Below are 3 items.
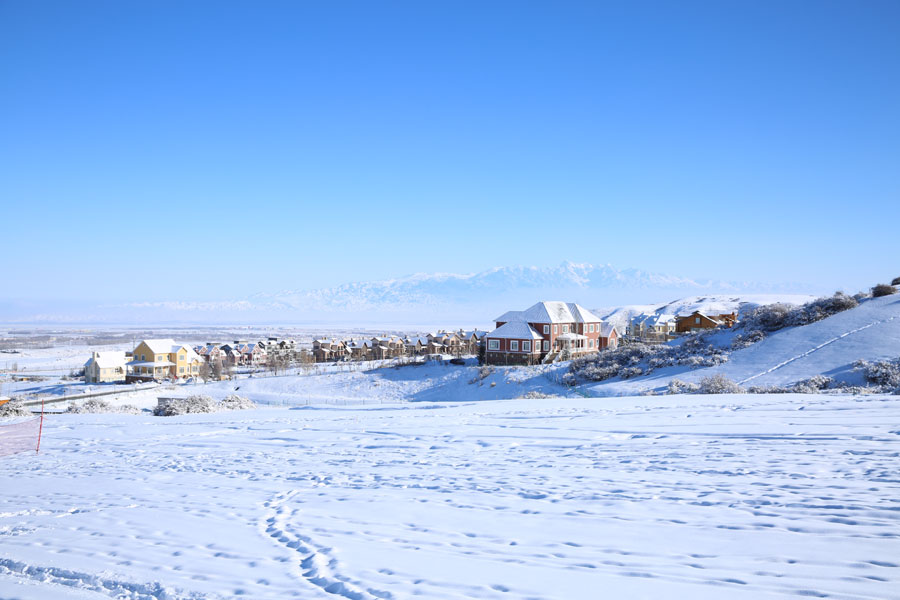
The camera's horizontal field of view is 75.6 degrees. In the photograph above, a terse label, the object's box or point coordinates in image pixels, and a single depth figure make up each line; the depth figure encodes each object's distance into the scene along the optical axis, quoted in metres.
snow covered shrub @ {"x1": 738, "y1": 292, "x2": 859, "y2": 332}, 33.69
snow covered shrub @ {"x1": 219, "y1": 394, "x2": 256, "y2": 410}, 28.45
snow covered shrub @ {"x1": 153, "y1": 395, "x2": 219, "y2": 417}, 25.14
